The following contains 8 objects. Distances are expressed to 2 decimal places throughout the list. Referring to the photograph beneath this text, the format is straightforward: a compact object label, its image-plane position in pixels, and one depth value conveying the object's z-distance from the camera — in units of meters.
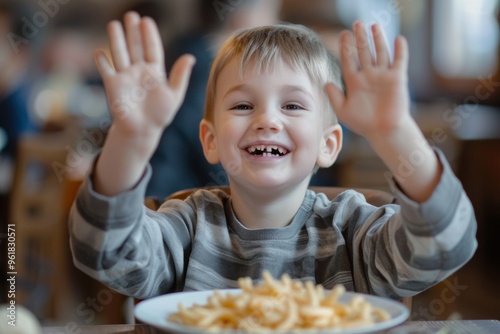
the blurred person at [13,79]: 4.60
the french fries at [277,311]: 0.89
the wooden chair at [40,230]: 2.78
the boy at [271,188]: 1.01
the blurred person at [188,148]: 2.23
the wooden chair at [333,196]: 1.31
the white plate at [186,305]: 0.89
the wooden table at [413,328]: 1.00
